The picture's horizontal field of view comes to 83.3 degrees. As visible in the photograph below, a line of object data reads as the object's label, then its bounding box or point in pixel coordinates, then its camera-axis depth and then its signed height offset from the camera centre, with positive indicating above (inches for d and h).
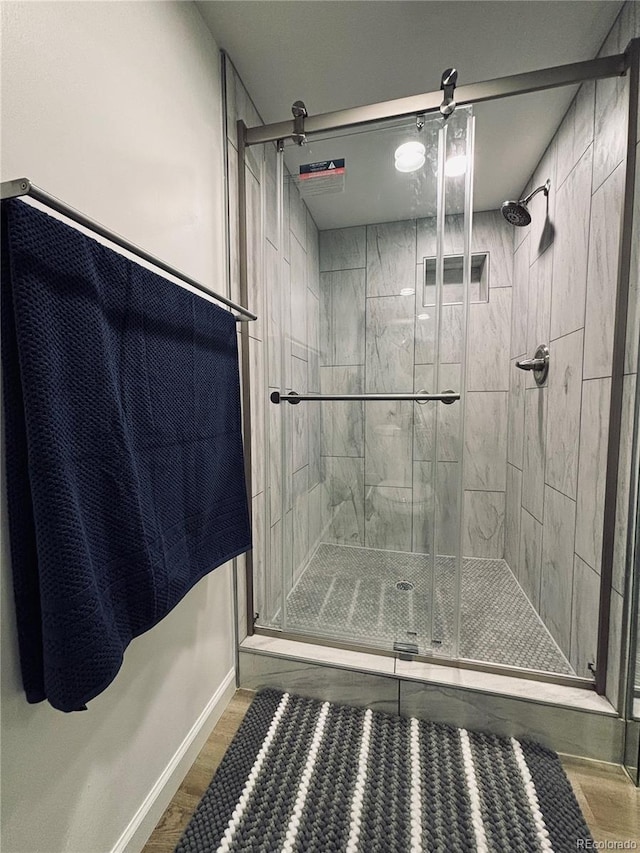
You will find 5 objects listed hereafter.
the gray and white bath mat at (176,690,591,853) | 32.9 -39.9
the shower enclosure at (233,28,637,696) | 48.0 +1.4
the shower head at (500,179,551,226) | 62.4 +33.6
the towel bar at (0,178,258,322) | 18.8 +11.1
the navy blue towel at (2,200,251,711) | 20.6 -3.1
